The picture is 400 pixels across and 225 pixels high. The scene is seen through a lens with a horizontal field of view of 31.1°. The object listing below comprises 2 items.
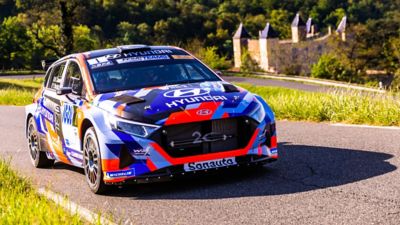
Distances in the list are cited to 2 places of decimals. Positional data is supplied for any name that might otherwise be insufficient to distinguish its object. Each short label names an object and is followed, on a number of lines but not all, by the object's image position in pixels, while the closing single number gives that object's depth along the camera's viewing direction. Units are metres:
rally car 7.07
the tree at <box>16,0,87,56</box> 43.25
